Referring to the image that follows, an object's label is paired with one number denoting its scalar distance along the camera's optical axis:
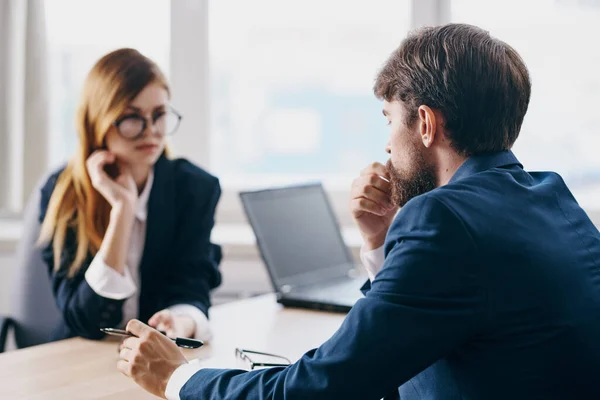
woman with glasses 2.46
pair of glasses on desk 2.18
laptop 2.63
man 1.74
